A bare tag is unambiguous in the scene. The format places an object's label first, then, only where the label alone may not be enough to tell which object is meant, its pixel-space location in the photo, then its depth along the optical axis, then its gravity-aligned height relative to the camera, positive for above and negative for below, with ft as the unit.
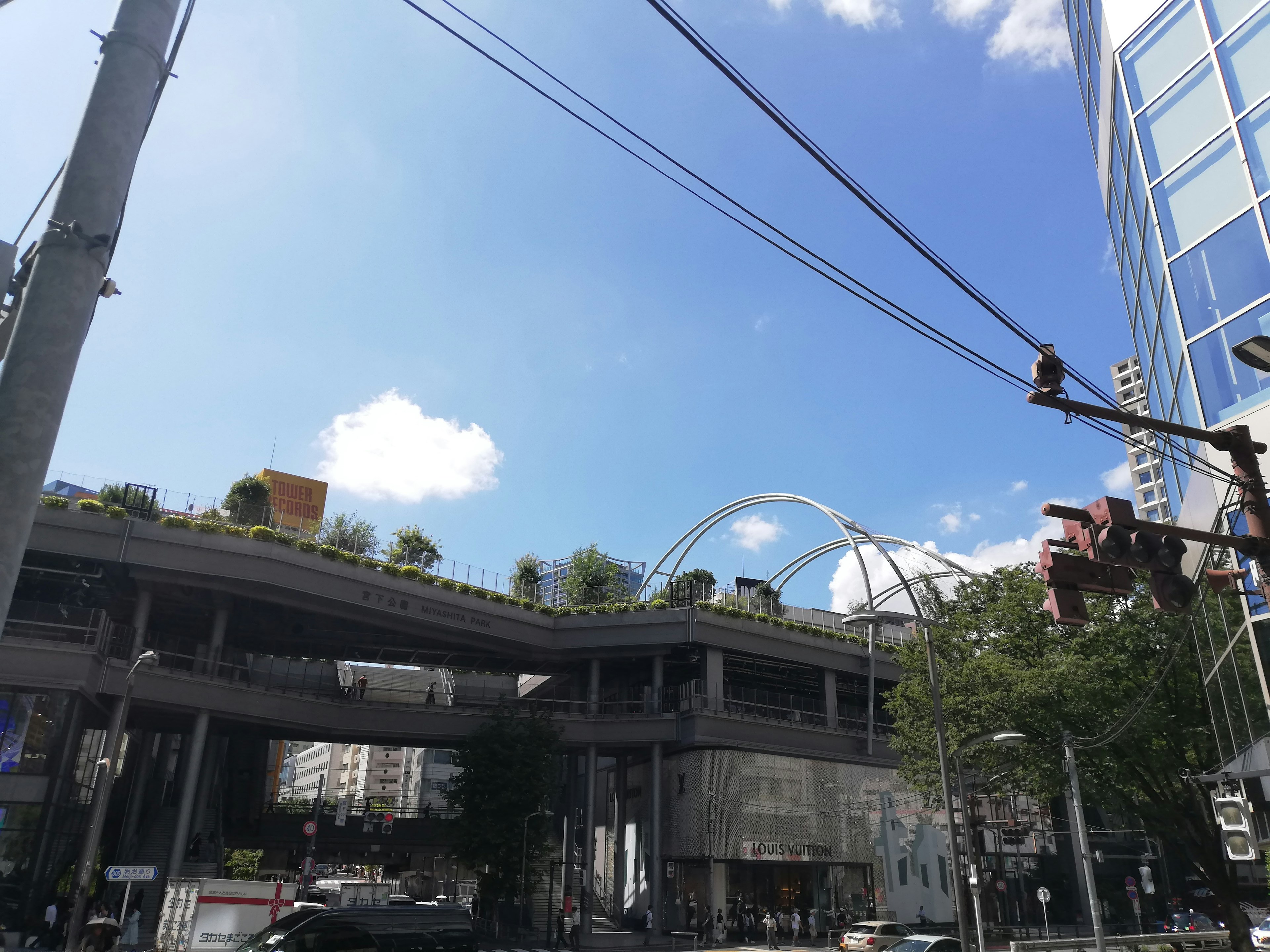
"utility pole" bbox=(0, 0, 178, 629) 13.10 +8.71
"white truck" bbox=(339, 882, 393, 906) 142.82 -7.96
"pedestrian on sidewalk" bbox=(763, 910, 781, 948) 128.67 -11.21
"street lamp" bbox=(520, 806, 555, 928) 133.08 +0.91
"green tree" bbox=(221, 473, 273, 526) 142.00 +52.63
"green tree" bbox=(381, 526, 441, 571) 153.07 +48.43
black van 66.80 -6.72
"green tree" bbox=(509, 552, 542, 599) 175.32 +50.66
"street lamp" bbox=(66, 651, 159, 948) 78.48 +2.18
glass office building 53.47 +42.68
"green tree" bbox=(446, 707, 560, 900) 134.21 +7.16
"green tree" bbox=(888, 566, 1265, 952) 95.14 +16.04
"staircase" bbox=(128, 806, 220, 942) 126.62 -2.87
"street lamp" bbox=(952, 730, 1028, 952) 82.17 +10.33
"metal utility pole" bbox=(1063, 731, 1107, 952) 73.97 +1.22
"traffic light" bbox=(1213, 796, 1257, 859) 33.19 +1.12
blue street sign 82.07 -3.14
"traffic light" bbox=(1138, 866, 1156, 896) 130.52 -3.52
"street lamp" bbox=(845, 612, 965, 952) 75.82 +9.22
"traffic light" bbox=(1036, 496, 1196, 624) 28.12 +9.33
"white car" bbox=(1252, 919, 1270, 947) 116.88 -9.81
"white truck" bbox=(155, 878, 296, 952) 86.74 -7.01
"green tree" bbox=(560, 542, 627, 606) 177.17 +50.93
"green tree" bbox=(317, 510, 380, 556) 146.30 +47.83
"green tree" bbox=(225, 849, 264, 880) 177.88 -4.63
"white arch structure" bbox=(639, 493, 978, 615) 185.06 +68.04
